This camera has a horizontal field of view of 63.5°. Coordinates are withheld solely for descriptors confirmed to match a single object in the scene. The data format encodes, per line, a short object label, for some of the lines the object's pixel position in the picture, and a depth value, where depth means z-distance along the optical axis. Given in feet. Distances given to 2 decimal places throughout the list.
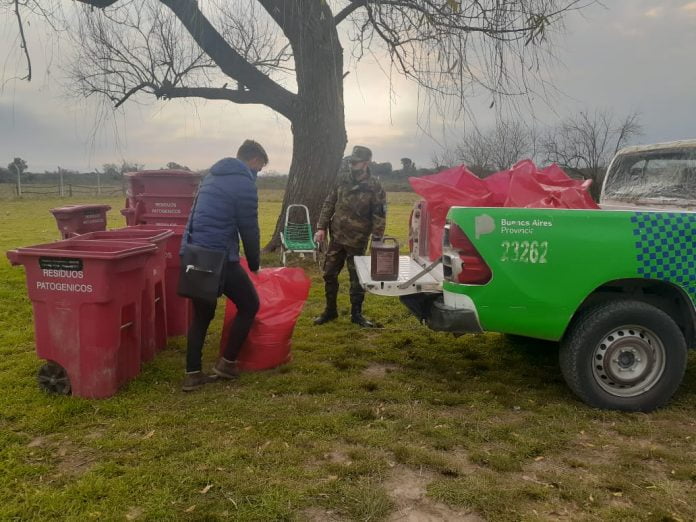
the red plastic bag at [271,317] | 15.34
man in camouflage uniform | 20.24
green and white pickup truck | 12.16
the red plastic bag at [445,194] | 15.78
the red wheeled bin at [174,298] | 18.25
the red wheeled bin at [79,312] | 12.53
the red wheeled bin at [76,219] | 21.89
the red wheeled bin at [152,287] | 15.28
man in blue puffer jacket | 13.58
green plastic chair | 31.30
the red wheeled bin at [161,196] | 23.54
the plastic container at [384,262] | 15.28
